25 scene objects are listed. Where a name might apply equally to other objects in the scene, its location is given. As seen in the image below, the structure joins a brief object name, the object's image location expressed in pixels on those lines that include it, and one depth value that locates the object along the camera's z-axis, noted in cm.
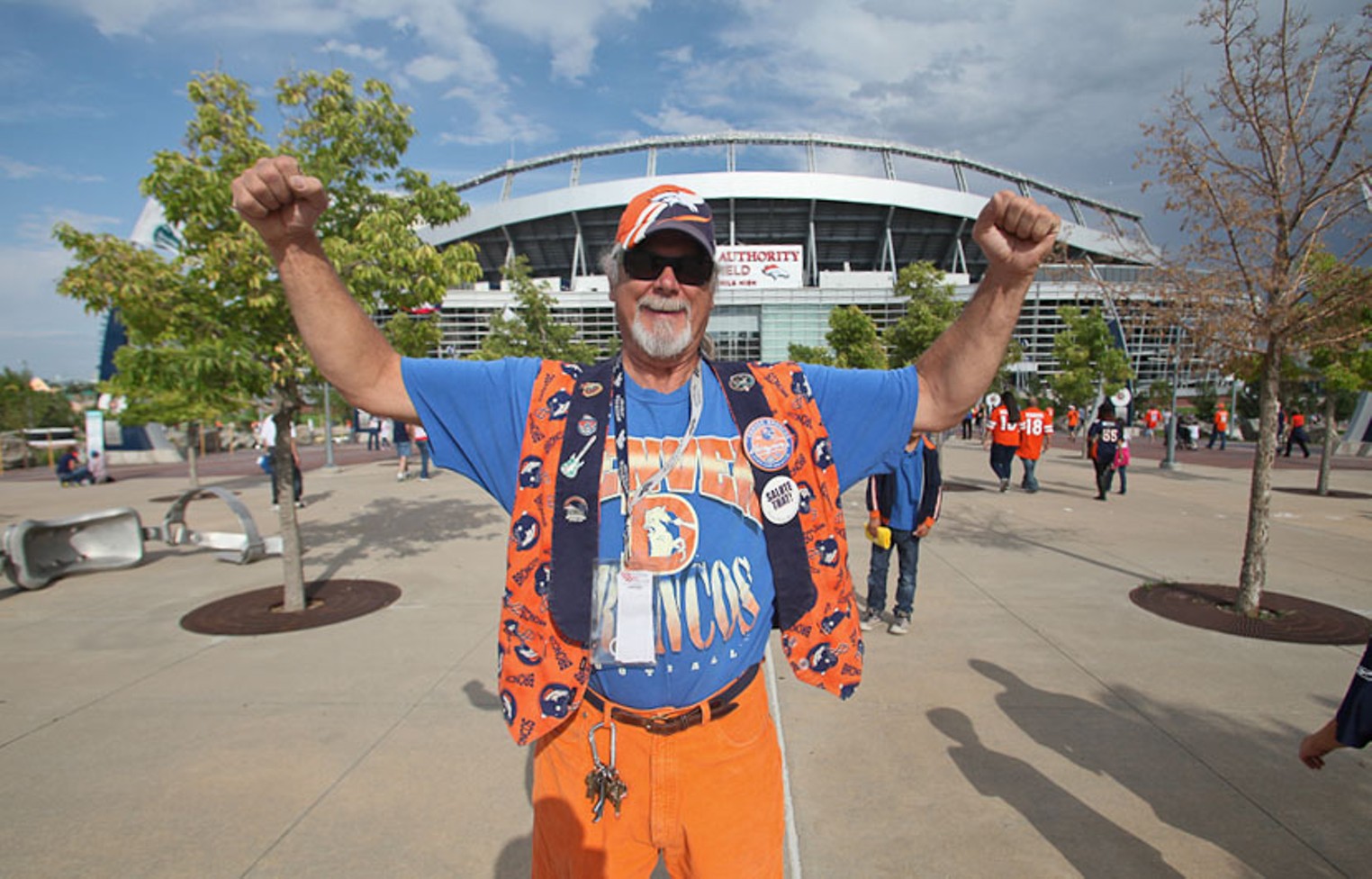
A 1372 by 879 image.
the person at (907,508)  525
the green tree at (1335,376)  1185
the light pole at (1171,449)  1670
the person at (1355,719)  207
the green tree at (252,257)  512
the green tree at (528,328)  1944
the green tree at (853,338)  1825
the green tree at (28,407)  3150
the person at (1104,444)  1098
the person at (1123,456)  1141
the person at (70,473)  1681
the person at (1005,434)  1247
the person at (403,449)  1588
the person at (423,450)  1566
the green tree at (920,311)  1497
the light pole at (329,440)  1794
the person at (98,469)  1678
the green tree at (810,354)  2756
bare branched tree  512
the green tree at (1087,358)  1952
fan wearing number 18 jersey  1245
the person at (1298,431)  2028
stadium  5825
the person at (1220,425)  2341
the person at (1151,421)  3259
